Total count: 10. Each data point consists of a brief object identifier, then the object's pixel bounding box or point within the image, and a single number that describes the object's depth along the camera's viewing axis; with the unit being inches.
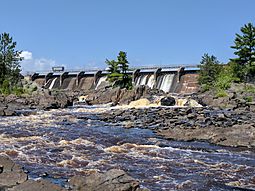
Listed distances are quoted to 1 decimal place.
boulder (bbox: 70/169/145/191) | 382.3
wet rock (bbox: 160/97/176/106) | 1982.0
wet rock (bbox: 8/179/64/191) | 380.2
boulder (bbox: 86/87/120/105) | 2185.2
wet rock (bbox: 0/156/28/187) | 407.8
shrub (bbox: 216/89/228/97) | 2064.5
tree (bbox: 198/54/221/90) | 2842.0
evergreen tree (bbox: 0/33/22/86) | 2600.9
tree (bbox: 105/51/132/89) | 2824.8
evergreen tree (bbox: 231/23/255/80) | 2527.1
